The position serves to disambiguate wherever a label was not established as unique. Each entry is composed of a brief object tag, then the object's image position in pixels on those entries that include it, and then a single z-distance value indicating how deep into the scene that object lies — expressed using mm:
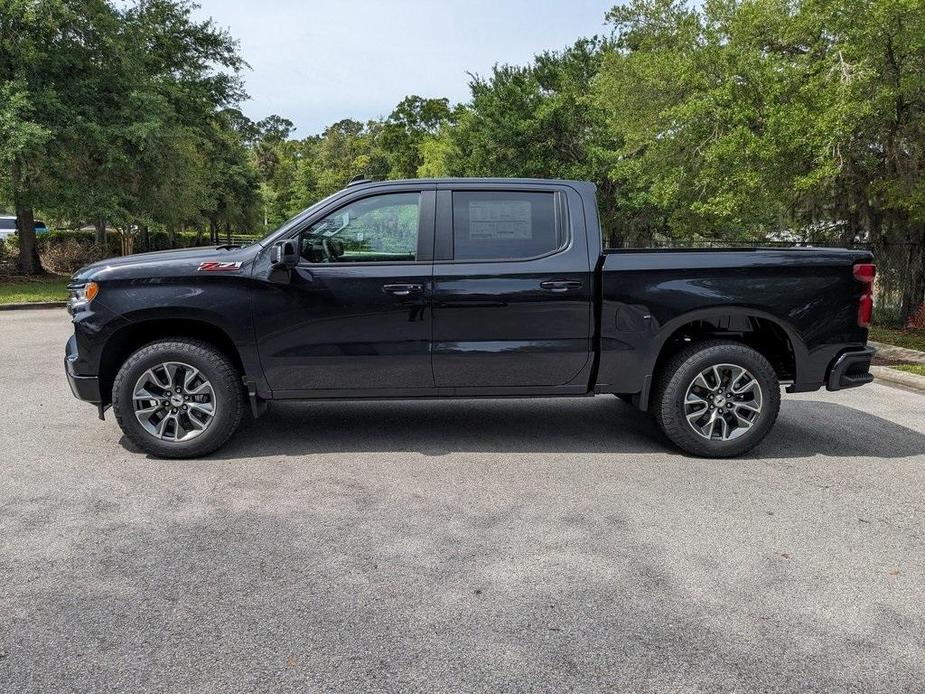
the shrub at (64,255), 23766
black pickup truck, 4941
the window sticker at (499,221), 5090
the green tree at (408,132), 68188
